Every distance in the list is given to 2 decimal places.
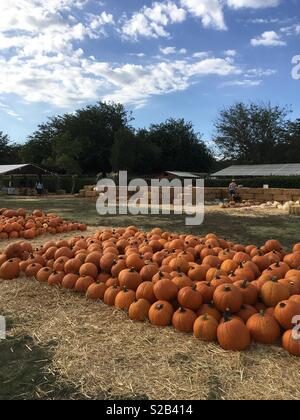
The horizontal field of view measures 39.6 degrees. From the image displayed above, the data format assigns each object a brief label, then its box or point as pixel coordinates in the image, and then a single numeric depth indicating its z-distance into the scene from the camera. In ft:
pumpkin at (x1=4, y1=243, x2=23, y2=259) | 19.38
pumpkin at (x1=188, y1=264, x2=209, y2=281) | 15.01
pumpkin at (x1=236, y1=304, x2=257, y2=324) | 12.08
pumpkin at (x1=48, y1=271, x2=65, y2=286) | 16.62
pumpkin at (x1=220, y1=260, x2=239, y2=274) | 15.51
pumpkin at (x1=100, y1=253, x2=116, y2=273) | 16.25
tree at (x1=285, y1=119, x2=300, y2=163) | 164.45
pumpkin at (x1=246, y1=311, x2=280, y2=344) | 11.23
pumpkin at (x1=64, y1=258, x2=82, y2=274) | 16.78
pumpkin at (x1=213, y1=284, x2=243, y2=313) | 12.08
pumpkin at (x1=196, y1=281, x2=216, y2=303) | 12.98
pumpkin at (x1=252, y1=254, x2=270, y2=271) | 16.11
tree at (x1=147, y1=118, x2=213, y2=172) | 187.93
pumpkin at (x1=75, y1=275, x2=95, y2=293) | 15.70
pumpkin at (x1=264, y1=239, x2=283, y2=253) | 18.44
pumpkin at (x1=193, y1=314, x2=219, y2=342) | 11.46
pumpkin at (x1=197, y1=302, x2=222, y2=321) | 12.14
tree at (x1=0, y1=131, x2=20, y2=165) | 209.74
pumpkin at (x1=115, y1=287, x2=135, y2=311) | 13.85
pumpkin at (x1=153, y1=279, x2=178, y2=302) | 13.21
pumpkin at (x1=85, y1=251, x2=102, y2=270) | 16.74
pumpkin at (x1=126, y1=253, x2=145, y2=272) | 15.85
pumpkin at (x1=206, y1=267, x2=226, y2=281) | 14.50
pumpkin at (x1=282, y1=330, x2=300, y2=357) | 10.57
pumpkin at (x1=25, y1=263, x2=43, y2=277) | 17.78
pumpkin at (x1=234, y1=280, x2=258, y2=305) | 12.74
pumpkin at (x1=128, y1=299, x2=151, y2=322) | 13.04
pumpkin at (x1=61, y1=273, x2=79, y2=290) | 16.11
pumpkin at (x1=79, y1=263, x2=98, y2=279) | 16.15
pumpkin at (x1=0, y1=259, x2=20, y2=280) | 18.01
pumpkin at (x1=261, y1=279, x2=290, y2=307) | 12.49
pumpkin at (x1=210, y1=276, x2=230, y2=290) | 13.35
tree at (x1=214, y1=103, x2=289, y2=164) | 173.27
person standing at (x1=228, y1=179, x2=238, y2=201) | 71.20
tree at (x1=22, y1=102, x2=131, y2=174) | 168.08
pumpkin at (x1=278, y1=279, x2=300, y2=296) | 12.87
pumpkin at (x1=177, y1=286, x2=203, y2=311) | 12.61
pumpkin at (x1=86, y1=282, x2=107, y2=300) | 15.12
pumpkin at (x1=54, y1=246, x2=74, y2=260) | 18.35
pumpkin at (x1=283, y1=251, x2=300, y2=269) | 15.93
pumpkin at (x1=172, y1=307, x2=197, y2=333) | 12.07
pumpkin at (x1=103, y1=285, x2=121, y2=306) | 14.46
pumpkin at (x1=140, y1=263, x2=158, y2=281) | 14.83
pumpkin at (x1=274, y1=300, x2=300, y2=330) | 11.38
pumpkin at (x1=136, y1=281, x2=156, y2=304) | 13.60
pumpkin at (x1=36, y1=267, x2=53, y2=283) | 17.08
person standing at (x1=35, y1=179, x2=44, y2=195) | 109.91
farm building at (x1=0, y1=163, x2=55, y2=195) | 114.42
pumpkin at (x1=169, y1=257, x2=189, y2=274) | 15.57
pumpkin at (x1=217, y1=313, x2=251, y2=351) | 10.87
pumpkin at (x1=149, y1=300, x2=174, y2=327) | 12.54
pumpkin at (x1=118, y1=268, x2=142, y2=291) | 14.47
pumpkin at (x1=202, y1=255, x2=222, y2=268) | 16.15
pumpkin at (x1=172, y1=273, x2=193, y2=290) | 13.61
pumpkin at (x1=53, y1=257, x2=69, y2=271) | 17.22
